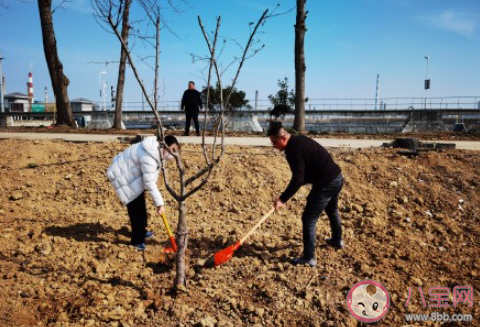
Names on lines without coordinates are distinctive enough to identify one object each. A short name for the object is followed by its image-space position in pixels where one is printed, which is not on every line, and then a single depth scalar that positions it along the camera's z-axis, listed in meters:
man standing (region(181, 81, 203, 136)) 9.44
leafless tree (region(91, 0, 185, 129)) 12.32
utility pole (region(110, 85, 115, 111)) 29.02
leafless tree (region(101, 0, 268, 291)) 3.02
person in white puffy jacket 3.65
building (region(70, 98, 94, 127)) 39.47
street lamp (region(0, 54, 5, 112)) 33.78
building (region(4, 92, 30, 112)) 39.14
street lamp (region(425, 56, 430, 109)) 26.59
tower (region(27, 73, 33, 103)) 54.74
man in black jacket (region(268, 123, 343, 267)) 3.62
